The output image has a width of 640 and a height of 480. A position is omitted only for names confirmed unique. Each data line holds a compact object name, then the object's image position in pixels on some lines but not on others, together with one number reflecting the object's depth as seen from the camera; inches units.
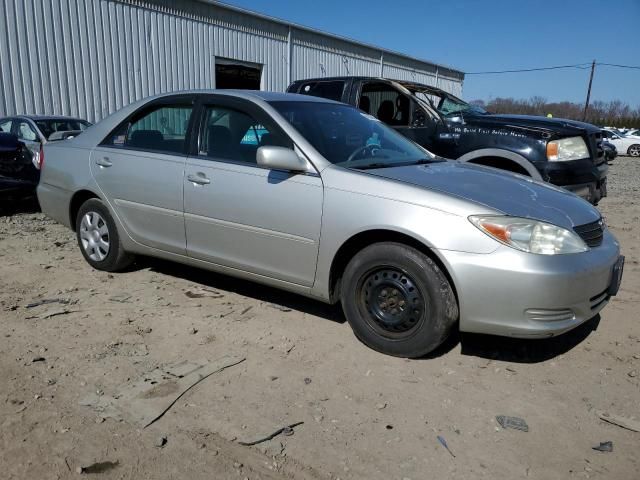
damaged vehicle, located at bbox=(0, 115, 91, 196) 293.9
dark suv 226.7
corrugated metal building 478.0
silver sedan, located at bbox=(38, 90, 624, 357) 117.8
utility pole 1777.8
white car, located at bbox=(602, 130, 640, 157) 986.1
